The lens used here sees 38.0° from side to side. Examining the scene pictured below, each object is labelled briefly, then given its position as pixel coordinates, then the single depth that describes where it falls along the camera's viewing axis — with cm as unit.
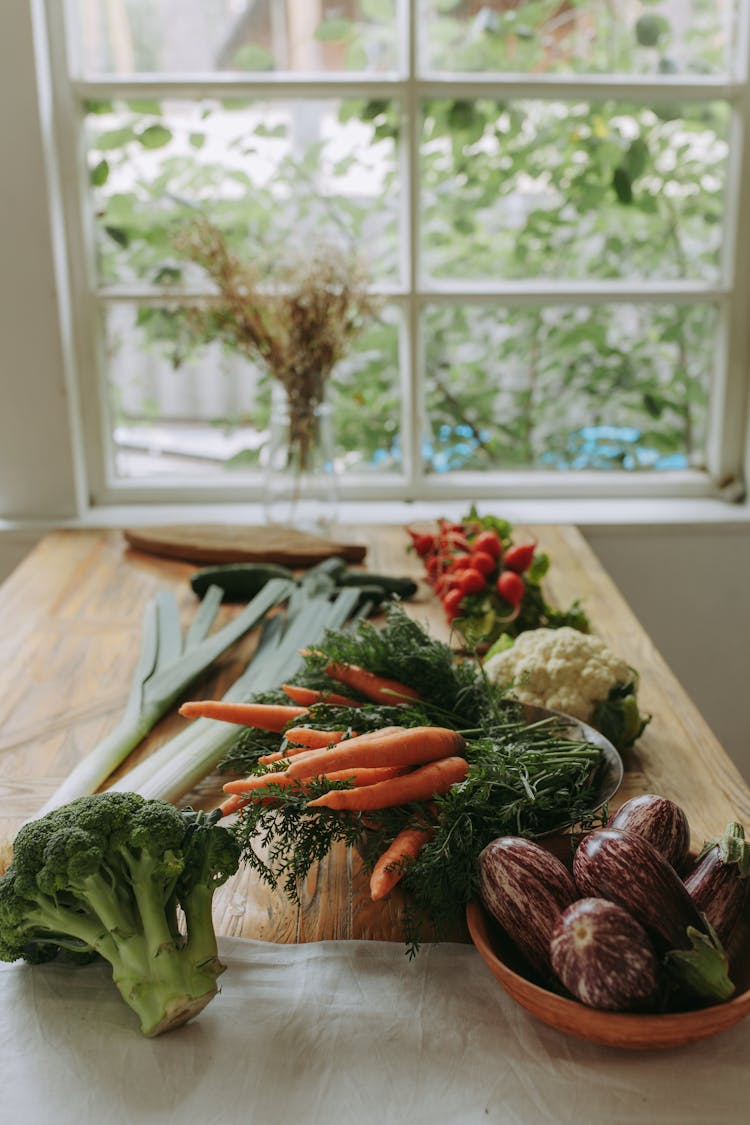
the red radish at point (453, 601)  173
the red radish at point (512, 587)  169
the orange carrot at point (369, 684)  125
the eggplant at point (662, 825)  90
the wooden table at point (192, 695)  104
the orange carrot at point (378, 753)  105
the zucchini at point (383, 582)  188
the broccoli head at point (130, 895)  86
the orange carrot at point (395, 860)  96
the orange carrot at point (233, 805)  108
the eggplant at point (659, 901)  78
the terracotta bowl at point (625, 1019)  77
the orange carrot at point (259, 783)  104
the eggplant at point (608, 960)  77
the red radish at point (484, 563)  175
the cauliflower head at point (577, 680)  129
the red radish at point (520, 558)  174
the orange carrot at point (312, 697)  124
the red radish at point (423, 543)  198
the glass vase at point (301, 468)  218
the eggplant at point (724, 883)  84
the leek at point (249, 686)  121
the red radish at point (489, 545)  179
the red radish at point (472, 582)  172
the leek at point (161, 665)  125
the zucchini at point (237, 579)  188
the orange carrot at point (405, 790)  99
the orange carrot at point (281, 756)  110
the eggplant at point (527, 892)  83
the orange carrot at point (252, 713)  122
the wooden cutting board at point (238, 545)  205
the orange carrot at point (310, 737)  111
